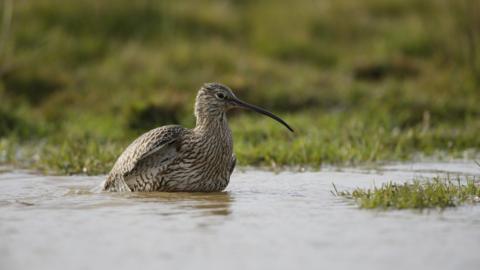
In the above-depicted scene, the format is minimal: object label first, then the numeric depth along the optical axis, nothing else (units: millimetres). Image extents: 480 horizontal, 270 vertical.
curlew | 14453
